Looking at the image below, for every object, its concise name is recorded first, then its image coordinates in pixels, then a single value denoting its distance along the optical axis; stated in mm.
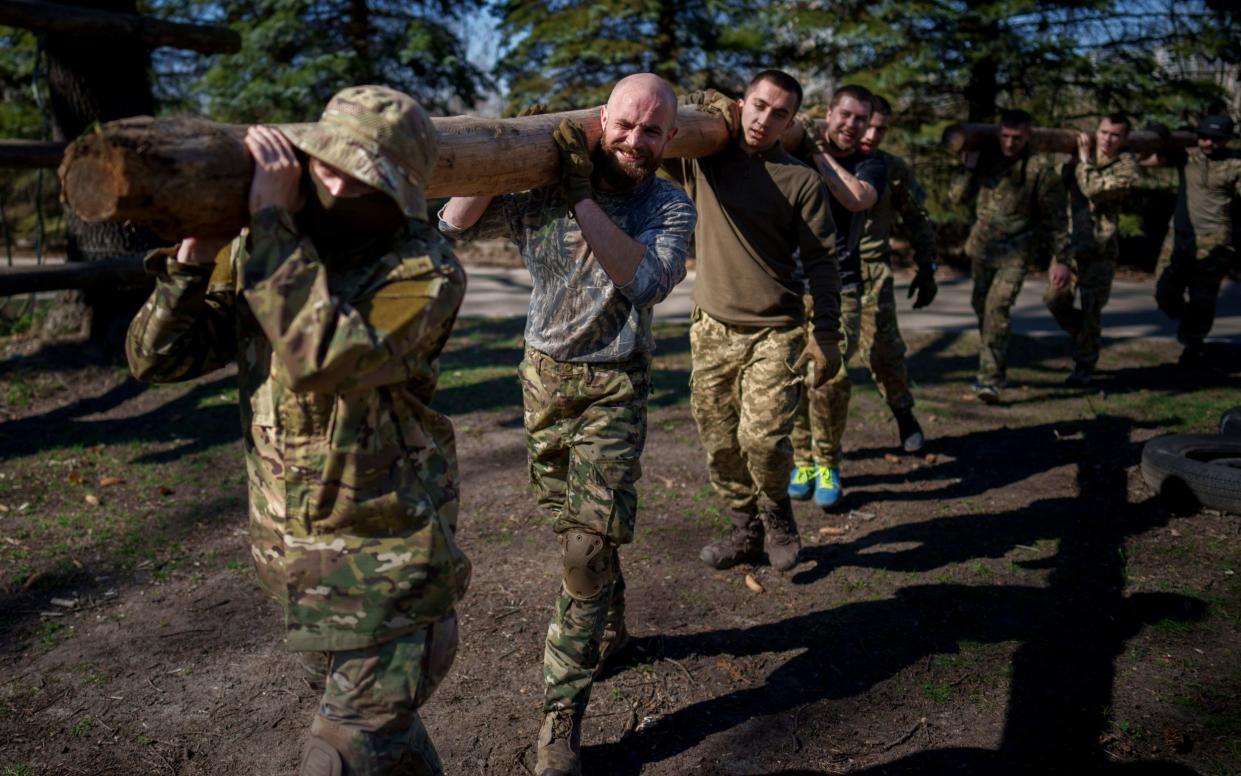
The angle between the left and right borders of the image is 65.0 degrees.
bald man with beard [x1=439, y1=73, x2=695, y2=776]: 3500
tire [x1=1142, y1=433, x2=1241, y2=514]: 6012
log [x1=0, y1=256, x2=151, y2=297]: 7711
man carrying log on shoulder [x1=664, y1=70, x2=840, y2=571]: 4992
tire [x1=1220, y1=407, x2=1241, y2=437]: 6976
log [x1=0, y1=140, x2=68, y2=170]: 7438
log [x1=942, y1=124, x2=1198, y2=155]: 8594
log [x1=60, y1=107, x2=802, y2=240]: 2250
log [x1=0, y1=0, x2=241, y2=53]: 7730
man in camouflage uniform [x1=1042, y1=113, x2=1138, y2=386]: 9375
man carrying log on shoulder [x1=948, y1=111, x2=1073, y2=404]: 8617
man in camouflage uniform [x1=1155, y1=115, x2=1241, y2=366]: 10070
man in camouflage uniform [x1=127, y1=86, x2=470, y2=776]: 2408
